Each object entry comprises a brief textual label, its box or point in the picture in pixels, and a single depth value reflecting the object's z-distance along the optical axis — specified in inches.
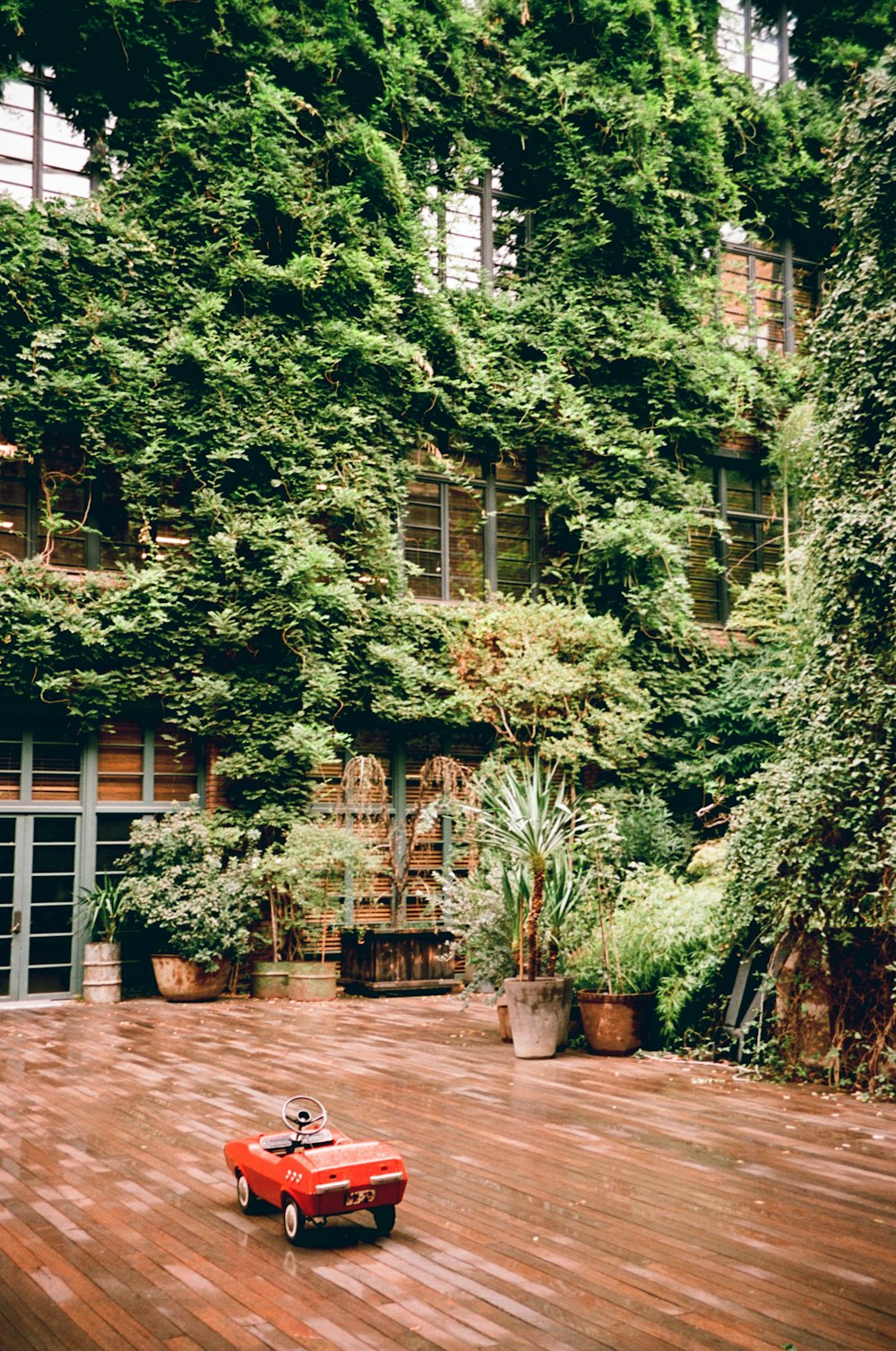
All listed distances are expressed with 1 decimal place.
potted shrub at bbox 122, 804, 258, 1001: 467.5
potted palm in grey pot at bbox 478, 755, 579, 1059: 346.0
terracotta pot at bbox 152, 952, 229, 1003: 473.7
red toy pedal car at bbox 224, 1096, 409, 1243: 171.9
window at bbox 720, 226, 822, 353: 688.4
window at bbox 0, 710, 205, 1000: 480.1
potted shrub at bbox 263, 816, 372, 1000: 488.4
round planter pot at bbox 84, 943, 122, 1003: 472.7
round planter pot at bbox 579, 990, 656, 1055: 353.4
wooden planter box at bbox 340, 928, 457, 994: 507.8
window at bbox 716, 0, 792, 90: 717.3
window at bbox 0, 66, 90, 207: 512.1
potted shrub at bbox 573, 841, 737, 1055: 353.1
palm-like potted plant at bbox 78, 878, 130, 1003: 473.1
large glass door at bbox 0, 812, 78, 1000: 476.7
